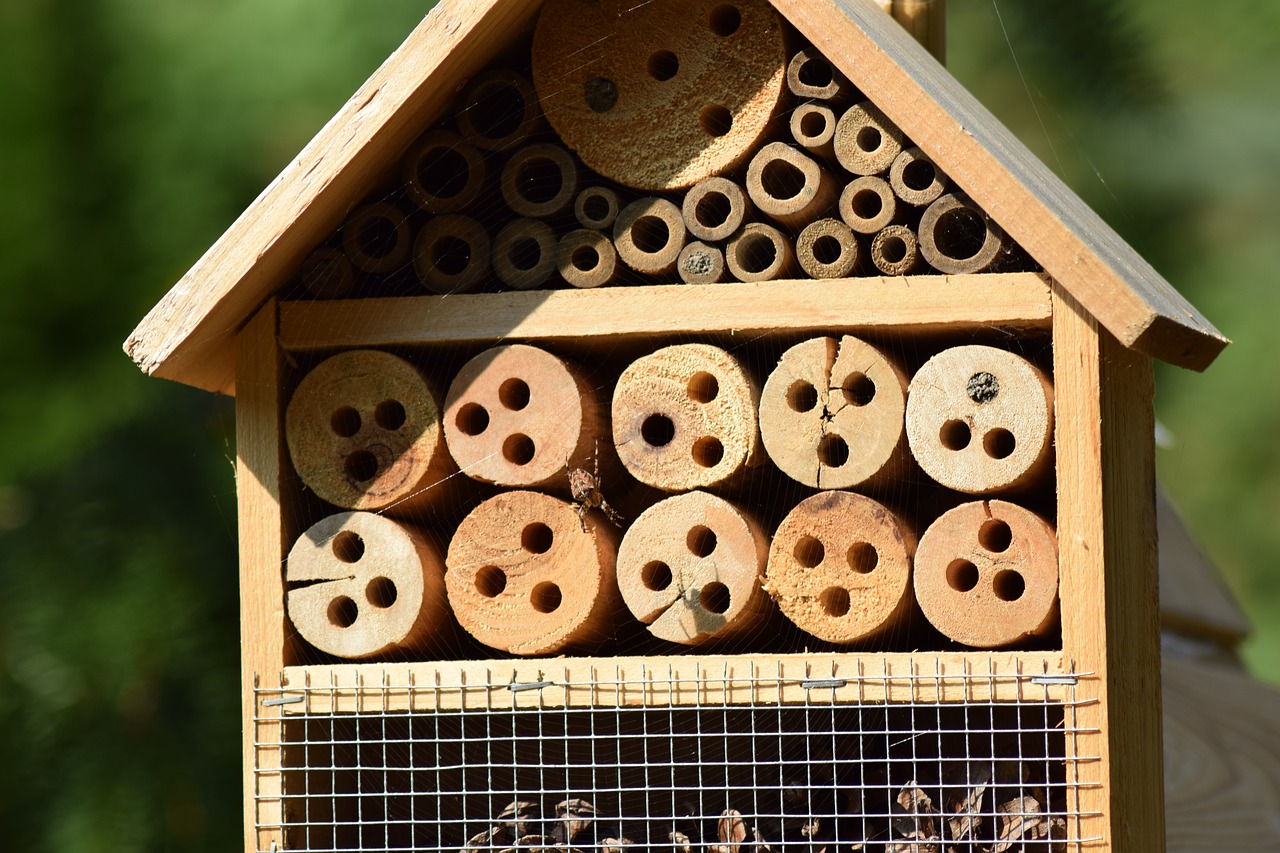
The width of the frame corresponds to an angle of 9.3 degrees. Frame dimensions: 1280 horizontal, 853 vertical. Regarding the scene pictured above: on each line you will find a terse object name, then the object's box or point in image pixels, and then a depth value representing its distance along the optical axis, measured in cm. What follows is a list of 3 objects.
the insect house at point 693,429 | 188
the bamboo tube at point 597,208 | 191
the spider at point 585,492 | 190
